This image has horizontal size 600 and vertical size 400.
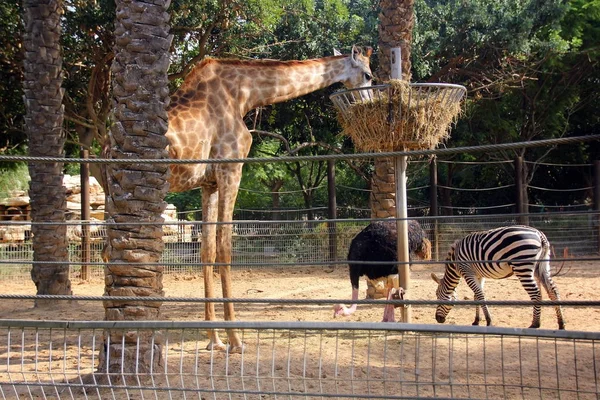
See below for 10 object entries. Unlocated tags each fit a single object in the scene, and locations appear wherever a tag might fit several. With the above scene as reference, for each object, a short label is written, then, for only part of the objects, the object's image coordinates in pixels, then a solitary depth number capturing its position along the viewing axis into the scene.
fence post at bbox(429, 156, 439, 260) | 13.95
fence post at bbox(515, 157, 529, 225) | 13.93
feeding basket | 6.55
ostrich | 7.75
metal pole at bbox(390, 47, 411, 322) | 6.86
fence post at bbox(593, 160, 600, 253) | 13.97
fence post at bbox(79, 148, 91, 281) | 11.70
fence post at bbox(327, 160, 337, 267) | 13.45
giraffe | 6.68
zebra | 7.38
